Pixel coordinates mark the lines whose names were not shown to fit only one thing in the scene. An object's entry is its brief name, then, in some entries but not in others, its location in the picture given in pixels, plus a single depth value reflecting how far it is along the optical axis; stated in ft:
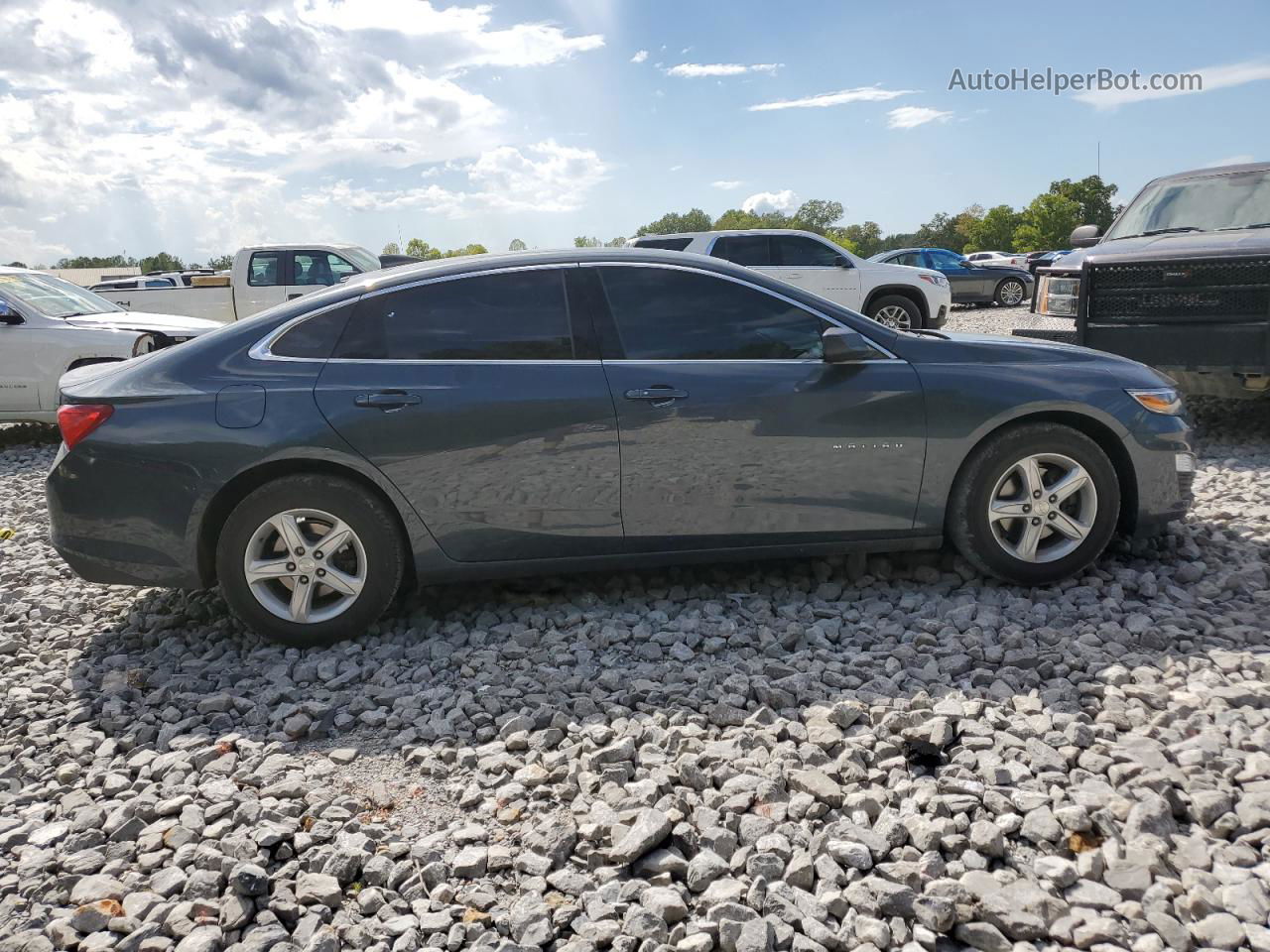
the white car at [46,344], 31.53
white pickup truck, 51.39
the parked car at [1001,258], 125.56
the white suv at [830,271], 50.37
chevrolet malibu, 13.87
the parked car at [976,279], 81.51
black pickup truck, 23.63
